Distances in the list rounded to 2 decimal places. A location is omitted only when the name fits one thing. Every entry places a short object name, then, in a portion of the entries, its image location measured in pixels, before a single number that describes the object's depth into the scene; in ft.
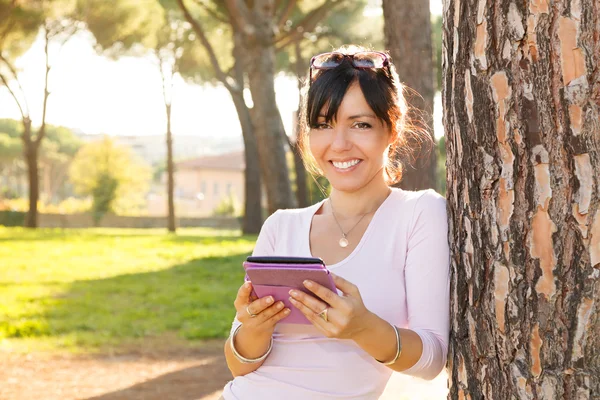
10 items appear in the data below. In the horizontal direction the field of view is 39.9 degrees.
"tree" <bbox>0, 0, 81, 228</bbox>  75.72
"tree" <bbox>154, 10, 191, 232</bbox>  82.07
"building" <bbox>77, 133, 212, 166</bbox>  558.15
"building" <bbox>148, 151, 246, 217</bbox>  228.63
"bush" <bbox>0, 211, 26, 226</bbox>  89.10
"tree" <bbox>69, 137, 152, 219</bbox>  134.00
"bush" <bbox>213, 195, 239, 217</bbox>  136.73
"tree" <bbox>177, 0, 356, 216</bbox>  32.55
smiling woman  7.06
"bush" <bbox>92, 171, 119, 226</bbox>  131.95
